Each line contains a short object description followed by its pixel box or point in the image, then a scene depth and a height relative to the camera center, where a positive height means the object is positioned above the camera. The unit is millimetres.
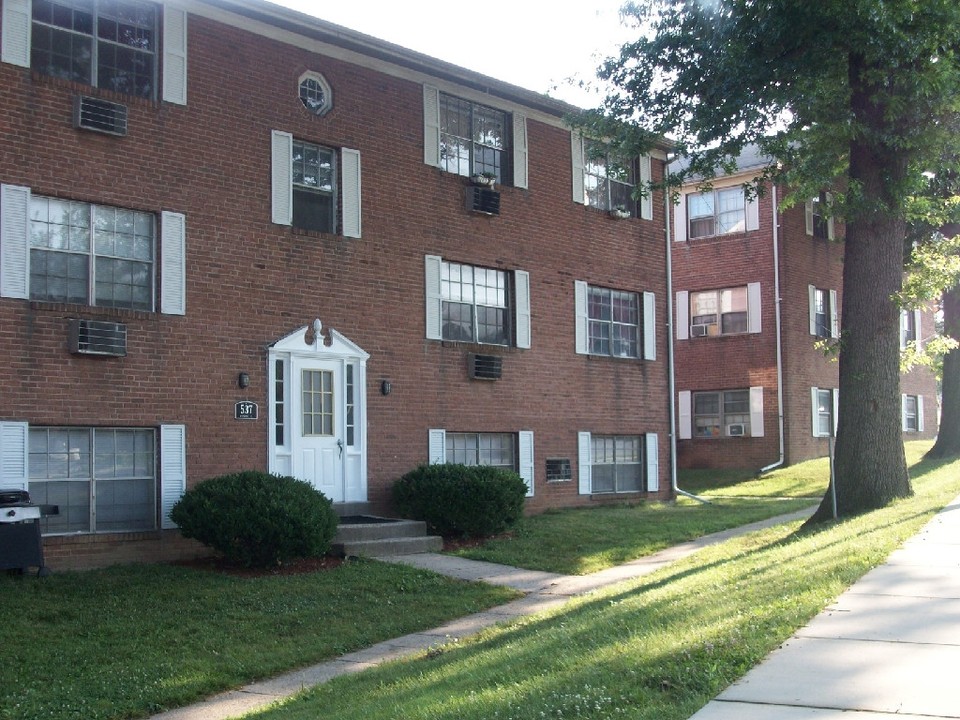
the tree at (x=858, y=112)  13852 +4130
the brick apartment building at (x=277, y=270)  13391 +2140
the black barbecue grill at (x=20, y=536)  11914 -1324
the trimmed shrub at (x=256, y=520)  13016 -1278
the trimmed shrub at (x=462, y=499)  15945 -1278
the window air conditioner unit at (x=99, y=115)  13609 +3815
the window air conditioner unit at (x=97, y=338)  13273 +968
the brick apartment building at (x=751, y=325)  28516 +2330
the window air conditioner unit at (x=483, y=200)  18453 +3650
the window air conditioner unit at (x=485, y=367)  18266 +778
